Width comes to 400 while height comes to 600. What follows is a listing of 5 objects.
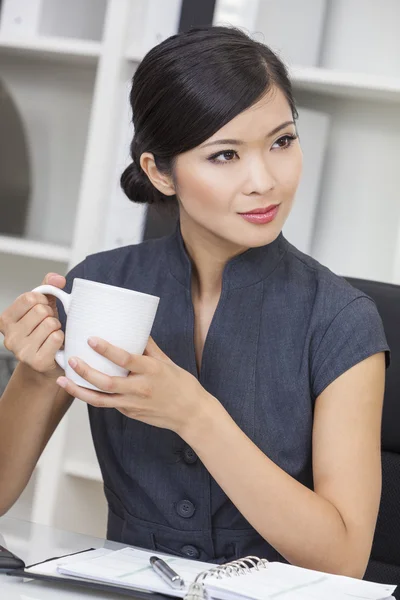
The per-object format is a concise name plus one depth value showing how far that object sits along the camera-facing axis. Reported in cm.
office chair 226
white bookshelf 296
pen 177
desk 177
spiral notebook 174
